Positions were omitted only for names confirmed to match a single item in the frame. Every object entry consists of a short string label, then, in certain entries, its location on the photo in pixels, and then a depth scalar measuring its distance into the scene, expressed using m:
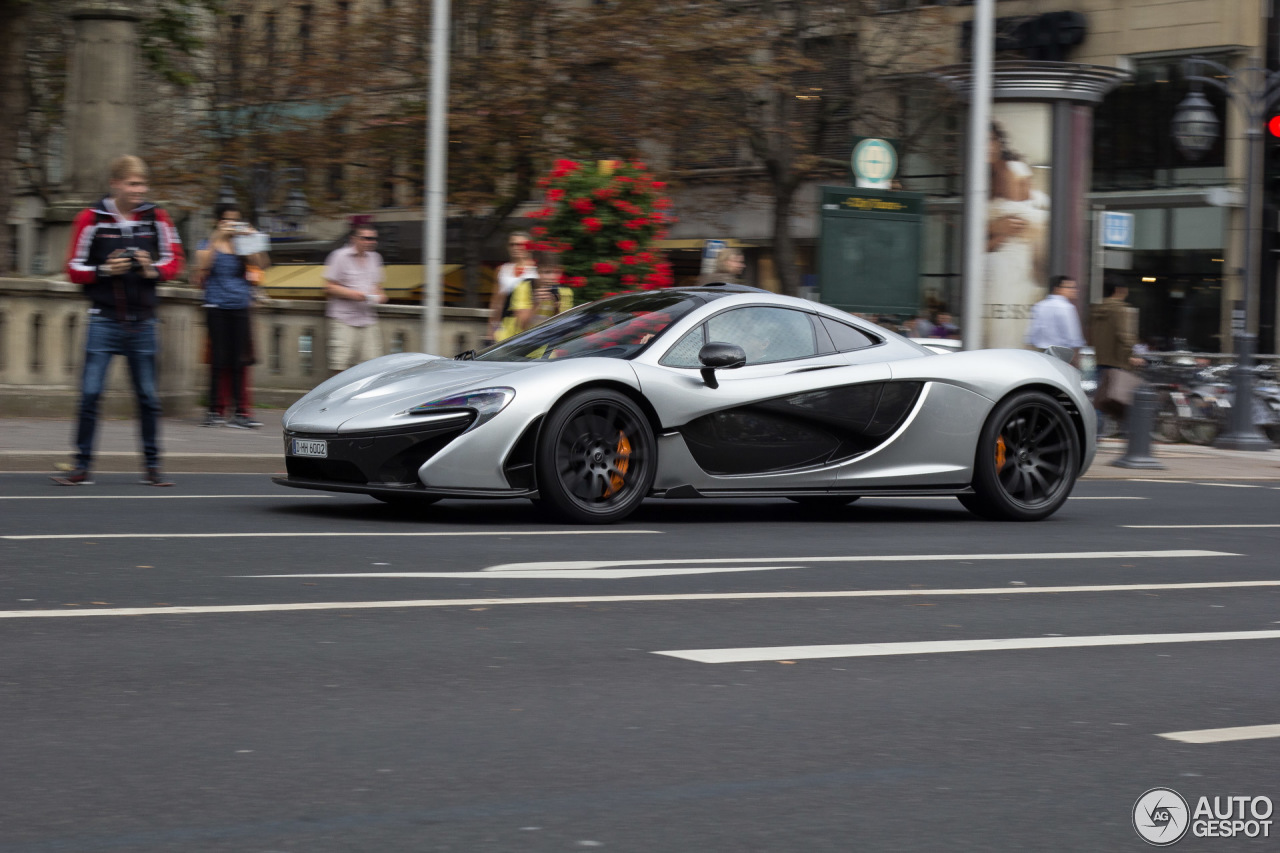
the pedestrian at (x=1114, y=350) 19.23
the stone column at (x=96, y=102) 18.16
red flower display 16.27
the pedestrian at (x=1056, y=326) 18.28
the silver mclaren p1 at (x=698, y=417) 8.83
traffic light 27.56
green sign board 17.92
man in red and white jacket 10.06
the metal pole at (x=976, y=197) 17.09
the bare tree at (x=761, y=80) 28.02
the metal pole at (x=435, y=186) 16.28
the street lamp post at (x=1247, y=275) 20.62
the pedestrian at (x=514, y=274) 15.88
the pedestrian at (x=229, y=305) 15.20
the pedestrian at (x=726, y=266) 15.12
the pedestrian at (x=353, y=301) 15.74
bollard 16.72
